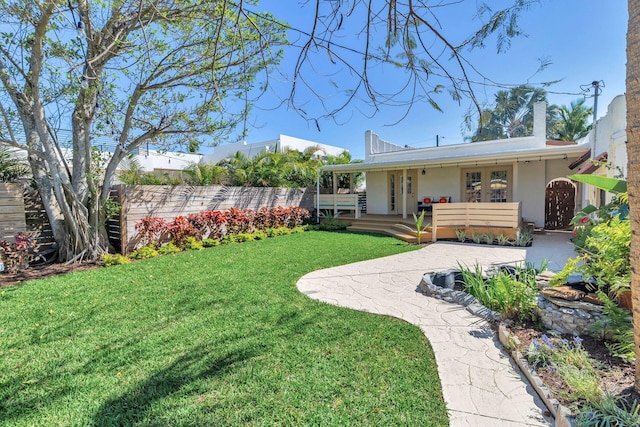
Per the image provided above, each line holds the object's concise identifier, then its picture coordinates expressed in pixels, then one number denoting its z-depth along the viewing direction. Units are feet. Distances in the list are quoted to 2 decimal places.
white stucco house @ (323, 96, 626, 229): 36.65
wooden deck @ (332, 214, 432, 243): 35.05
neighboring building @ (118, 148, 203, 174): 63.41
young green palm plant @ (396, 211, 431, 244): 33.34
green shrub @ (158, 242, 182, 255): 28.34
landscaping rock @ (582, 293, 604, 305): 11.08
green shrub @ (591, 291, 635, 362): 8.98
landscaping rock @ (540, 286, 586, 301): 11.53
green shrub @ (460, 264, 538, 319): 12.62
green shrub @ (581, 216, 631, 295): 10.40
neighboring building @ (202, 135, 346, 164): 72.39
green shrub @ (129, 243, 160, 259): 26.35
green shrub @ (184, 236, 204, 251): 30.19
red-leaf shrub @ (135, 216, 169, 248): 28.27
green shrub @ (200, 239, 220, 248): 32.22
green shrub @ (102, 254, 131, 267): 23.93
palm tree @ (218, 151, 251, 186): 42.24
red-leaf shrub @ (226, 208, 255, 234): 35.88
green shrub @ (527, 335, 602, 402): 7.31
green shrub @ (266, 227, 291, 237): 38.52
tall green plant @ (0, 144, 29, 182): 23.59
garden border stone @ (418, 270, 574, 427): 7.21
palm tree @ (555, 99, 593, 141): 79.82
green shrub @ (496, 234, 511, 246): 31.45
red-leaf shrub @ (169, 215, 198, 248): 30.19
